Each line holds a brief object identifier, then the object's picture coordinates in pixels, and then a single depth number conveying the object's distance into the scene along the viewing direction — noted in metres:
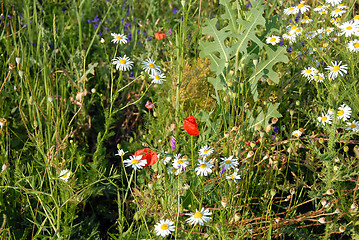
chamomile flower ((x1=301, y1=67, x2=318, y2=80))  2.02
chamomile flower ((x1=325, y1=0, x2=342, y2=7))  2.09
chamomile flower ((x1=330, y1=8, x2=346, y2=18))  2.13
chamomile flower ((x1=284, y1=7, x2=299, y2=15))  2.18
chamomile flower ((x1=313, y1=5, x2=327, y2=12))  2.17
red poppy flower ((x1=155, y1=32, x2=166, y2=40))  2.26
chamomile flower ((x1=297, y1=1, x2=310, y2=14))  2.20
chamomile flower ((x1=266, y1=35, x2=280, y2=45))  2.15
